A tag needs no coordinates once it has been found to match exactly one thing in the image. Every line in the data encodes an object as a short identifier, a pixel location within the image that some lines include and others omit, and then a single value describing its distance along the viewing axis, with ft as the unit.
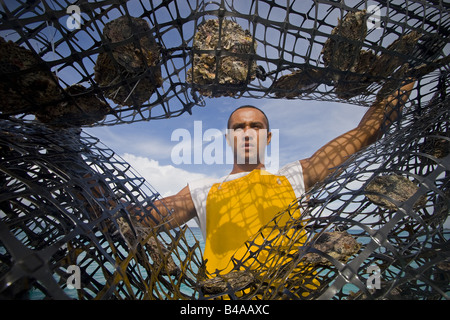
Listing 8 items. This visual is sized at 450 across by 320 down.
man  2.55
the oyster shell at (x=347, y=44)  1.40
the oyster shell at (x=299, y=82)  1.60
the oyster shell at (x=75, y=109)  1.40
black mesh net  1.14
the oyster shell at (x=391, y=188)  1.36
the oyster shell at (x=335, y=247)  1.40
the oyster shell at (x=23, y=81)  1.15
